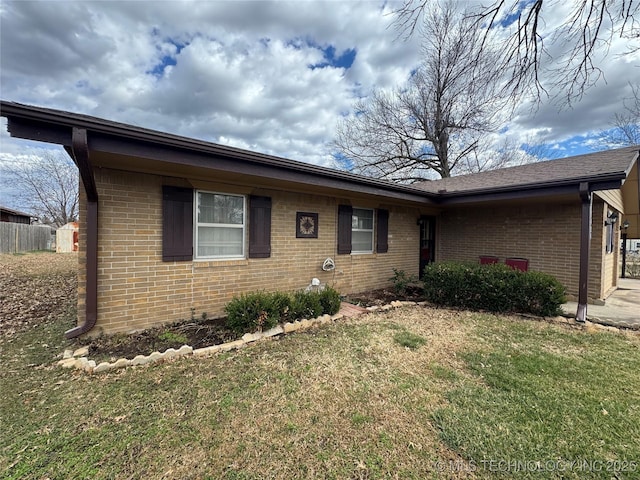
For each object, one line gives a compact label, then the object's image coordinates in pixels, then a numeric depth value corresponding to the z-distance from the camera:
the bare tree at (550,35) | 3.31
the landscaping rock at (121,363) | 3.14
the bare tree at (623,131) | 13.89
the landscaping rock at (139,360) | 3.24
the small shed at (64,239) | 17.64
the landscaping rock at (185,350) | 3.49
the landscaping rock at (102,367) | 3.05
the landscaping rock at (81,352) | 3.39
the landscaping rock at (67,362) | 3.16
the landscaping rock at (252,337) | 3.94
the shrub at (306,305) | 4.64
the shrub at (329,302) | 5.05
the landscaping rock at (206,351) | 3.50
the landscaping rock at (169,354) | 3.37
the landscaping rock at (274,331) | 4.18
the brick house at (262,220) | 3.72
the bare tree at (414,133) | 15.98
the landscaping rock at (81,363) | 3.12
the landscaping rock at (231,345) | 3.67
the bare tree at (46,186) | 23.59
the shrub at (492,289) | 5.30
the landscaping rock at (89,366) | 3.05
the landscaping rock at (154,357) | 3.30
